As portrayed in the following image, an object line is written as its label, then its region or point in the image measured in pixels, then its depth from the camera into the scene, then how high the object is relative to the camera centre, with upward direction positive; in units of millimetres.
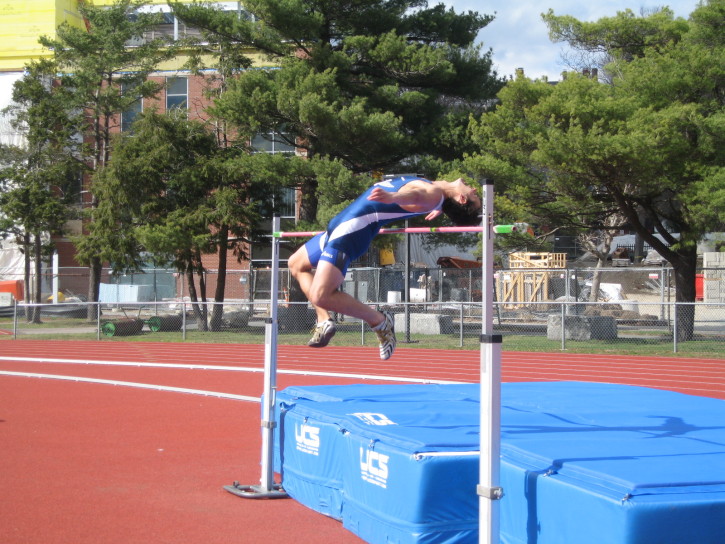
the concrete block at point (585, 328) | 17906 -844
